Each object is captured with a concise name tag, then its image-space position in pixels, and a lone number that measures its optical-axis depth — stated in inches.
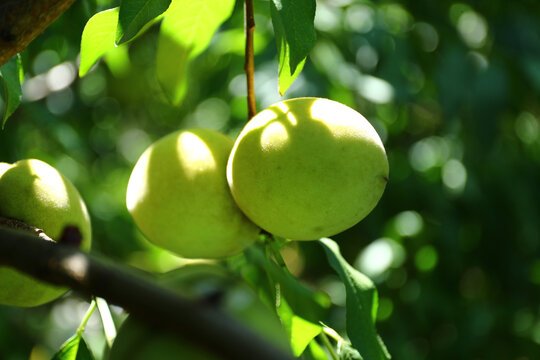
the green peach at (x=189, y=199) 25.5
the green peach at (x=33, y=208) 24.9
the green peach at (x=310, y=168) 24.6
